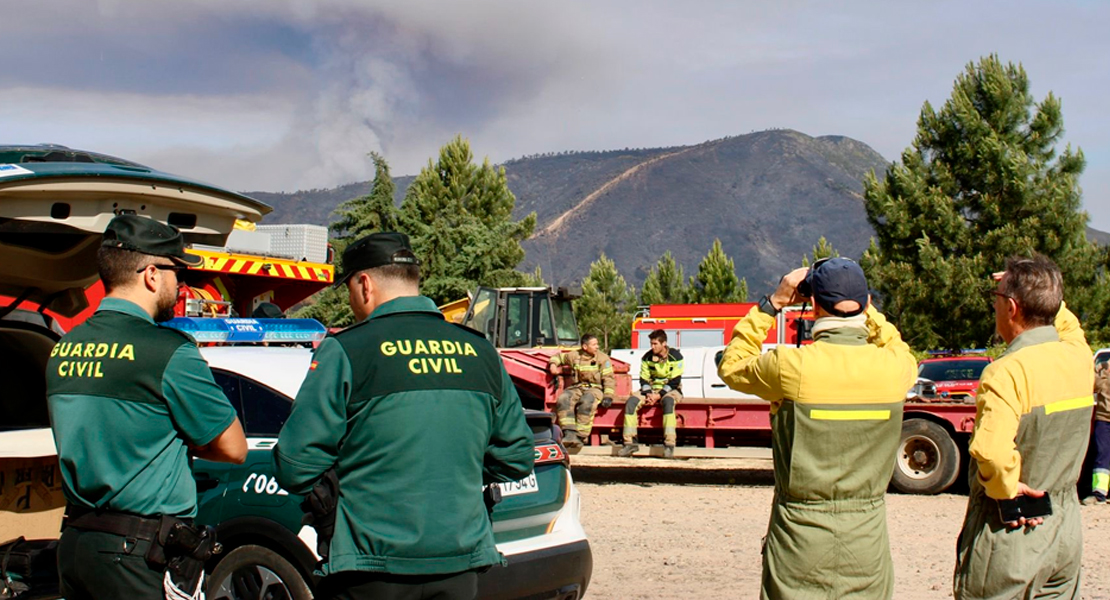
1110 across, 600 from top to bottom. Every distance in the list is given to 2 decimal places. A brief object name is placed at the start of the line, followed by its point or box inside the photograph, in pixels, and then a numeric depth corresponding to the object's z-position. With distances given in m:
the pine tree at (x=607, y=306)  51.47
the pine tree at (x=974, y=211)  28.64
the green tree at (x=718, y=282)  50.66
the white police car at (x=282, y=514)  5.13
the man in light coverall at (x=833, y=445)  3.86
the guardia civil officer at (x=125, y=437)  3.51
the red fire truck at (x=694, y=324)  27.81
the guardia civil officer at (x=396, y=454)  3.37
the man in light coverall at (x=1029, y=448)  3.86
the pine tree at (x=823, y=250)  48.84
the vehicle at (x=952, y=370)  18.45
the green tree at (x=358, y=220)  40.97
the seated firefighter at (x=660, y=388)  13.49
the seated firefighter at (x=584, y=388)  13.54
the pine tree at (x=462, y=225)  40.97
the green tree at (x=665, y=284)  55.19
